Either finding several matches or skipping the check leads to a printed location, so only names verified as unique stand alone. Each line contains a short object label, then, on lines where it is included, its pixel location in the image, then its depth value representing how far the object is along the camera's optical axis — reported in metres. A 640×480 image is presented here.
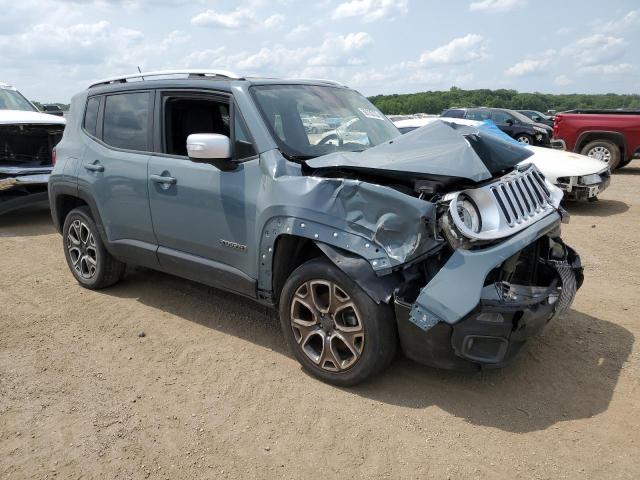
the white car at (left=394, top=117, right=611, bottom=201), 8.45
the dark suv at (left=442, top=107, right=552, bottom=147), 18.59
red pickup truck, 12.40
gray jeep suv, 3.11
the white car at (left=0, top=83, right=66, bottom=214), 8.23
